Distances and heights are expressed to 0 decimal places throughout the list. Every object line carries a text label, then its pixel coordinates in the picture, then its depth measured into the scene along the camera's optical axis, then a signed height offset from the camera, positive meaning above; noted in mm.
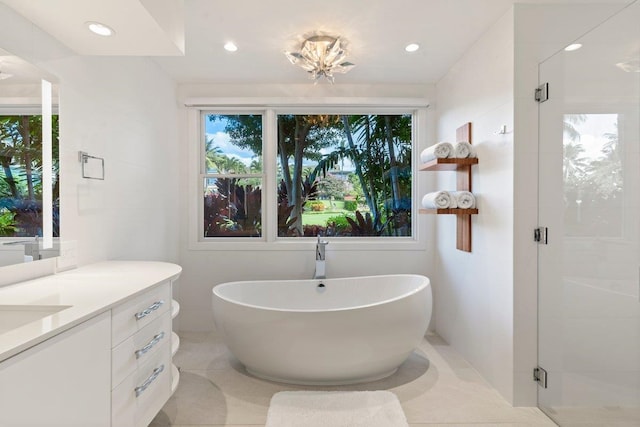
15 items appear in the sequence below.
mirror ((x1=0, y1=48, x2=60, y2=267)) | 1562 +232
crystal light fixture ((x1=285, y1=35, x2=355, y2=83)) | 2506 +1122
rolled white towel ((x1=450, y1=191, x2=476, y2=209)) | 2586 +85
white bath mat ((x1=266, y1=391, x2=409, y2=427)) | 1959 -1149
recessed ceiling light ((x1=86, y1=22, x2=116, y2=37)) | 1677 +882
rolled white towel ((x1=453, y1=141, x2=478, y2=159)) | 2594 +449
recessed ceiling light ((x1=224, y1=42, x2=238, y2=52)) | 2615 +1230
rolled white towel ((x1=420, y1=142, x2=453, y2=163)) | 2604 +450
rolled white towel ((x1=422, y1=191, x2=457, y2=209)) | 2607 +86
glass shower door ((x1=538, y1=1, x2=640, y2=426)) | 1568 -83
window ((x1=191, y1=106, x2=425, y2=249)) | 3520 +383
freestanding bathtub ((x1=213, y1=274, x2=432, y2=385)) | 2236 -809
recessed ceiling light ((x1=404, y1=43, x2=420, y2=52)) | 2643 +1239
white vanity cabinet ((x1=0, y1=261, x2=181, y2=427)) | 921 -451
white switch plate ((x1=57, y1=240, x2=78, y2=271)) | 1868 -231
